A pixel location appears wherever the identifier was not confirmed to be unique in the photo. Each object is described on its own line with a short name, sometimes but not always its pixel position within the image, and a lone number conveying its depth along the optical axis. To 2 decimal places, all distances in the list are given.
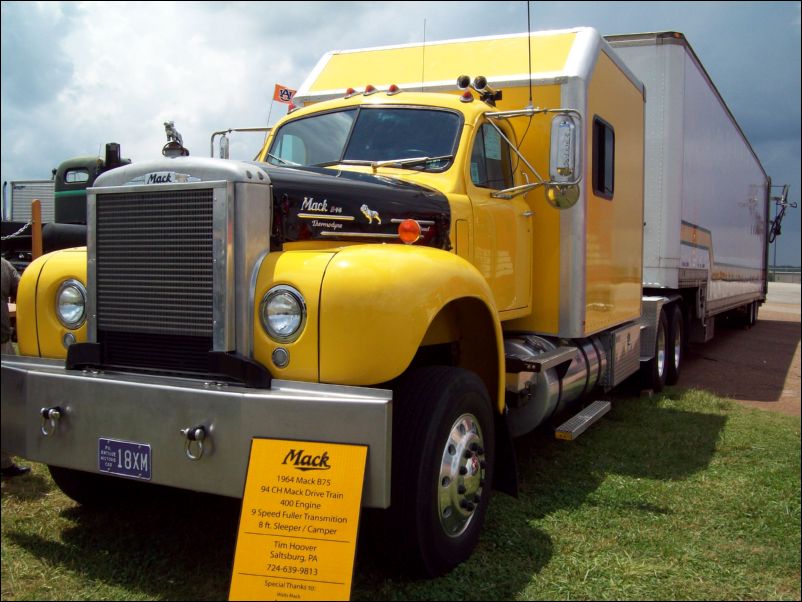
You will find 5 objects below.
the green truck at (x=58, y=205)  9.45
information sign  2.96
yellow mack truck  3.20
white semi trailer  8.80
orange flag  7.81
